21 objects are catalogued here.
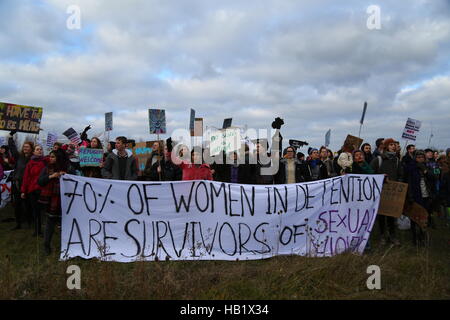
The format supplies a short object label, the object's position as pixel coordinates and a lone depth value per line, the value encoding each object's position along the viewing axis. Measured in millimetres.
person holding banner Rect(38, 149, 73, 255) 5555
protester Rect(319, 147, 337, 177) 8505
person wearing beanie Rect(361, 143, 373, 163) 7828
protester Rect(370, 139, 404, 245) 6742
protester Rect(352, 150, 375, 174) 6652
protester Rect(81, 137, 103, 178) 7242
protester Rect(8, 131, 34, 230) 7727
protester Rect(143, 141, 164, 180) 7727
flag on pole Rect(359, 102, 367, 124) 9834
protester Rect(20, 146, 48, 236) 6934
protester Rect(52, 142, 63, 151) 8031
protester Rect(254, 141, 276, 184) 7008
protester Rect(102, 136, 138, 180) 6721
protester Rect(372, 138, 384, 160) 8024
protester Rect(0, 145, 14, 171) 9508
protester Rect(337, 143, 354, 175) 6738
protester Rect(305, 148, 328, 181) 7492
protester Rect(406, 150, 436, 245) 6723
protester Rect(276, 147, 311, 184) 6961
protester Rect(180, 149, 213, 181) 6348
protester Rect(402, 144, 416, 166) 7078
